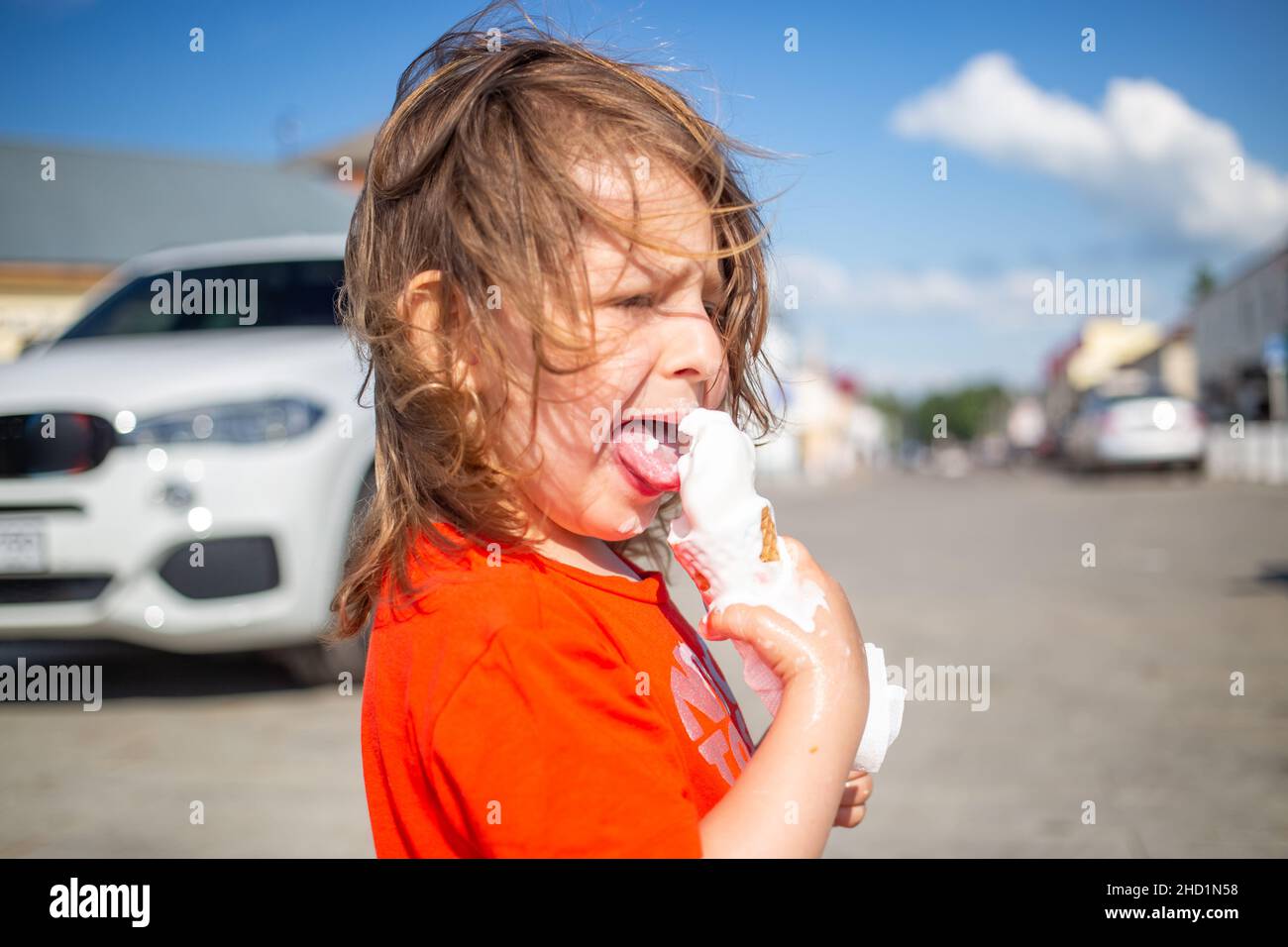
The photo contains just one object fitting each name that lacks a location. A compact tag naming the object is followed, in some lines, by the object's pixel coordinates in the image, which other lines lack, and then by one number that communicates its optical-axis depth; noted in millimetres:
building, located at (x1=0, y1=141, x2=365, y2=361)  23391
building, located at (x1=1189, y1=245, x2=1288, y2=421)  31016
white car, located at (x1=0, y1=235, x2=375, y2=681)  3862
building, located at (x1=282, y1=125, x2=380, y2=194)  32469
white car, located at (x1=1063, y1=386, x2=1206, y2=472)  19172
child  947
